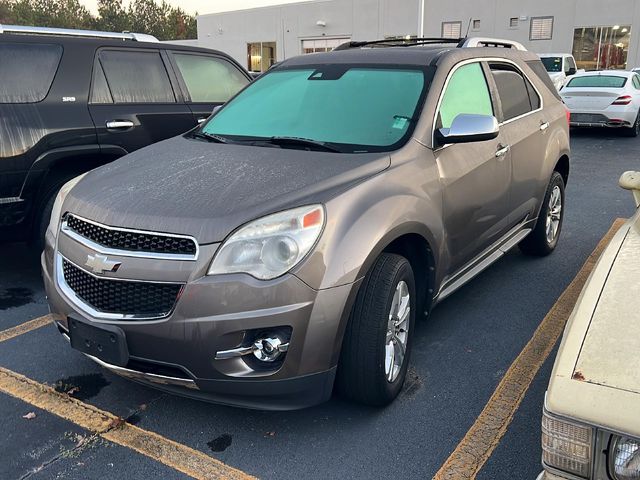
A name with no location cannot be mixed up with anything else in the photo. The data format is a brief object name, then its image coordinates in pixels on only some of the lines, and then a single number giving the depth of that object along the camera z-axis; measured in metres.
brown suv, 2.45
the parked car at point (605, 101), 12.95
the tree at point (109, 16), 65.75
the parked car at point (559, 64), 20.88
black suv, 4.36
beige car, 1.56
